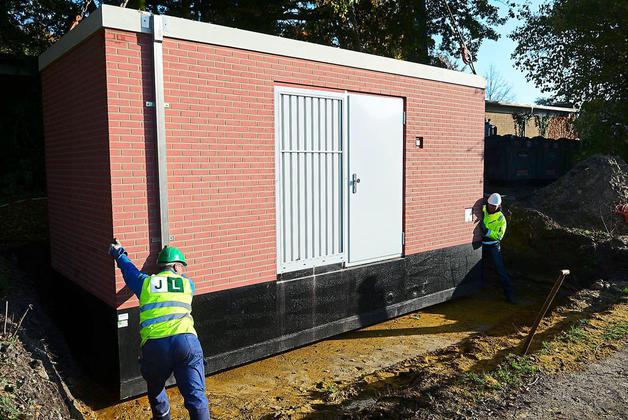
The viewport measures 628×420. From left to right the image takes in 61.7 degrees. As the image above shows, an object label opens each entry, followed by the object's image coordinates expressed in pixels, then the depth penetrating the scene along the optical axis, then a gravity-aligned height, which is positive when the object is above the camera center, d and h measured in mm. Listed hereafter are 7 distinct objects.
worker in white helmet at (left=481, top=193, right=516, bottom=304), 9844 -1383
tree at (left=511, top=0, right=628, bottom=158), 16594 +3231
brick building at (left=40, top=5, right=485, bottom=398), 5613 -178
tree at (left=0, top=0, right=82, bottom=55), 12820 +3586
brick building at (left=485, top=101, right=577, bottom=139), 30719 +2662
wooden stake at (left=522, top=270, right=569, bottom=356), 6223 -1795
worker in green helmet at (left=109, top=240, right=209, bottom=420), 4461 -1516
